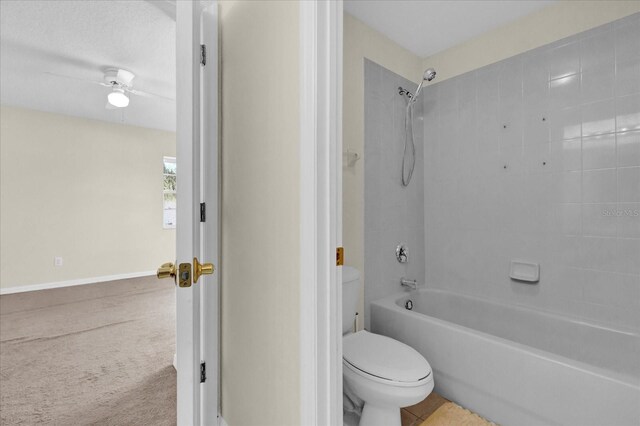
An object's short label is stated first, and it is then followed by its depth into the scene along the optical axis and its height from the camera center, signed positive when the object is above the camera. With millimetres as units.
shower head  2166 +1011
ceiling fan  2797 +1293
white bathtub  1235 -756
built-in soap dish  2053 -393
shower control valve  2314 -290
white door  915 -4
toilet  1265 -695
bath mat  1543 -1054
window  5117 +480
